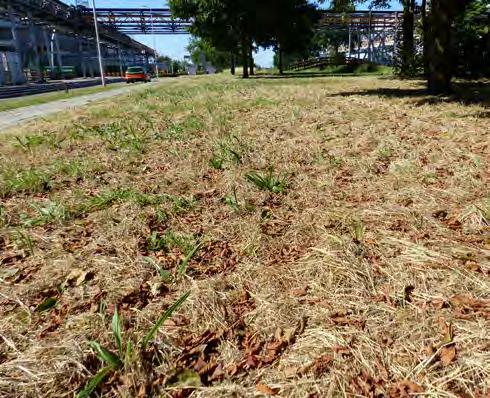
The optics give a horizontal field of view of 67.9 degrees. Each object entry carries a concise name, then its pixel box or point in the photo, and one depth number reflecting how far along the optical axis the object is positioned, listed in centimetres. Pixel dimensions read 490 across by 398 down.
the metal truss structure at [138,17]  6999
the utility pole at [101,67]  3501
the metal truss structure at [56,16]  4609
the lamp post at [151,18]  7089
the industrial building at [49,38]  4280
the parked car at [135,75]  4581
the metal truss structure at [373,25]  5934
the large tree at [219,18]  3042
